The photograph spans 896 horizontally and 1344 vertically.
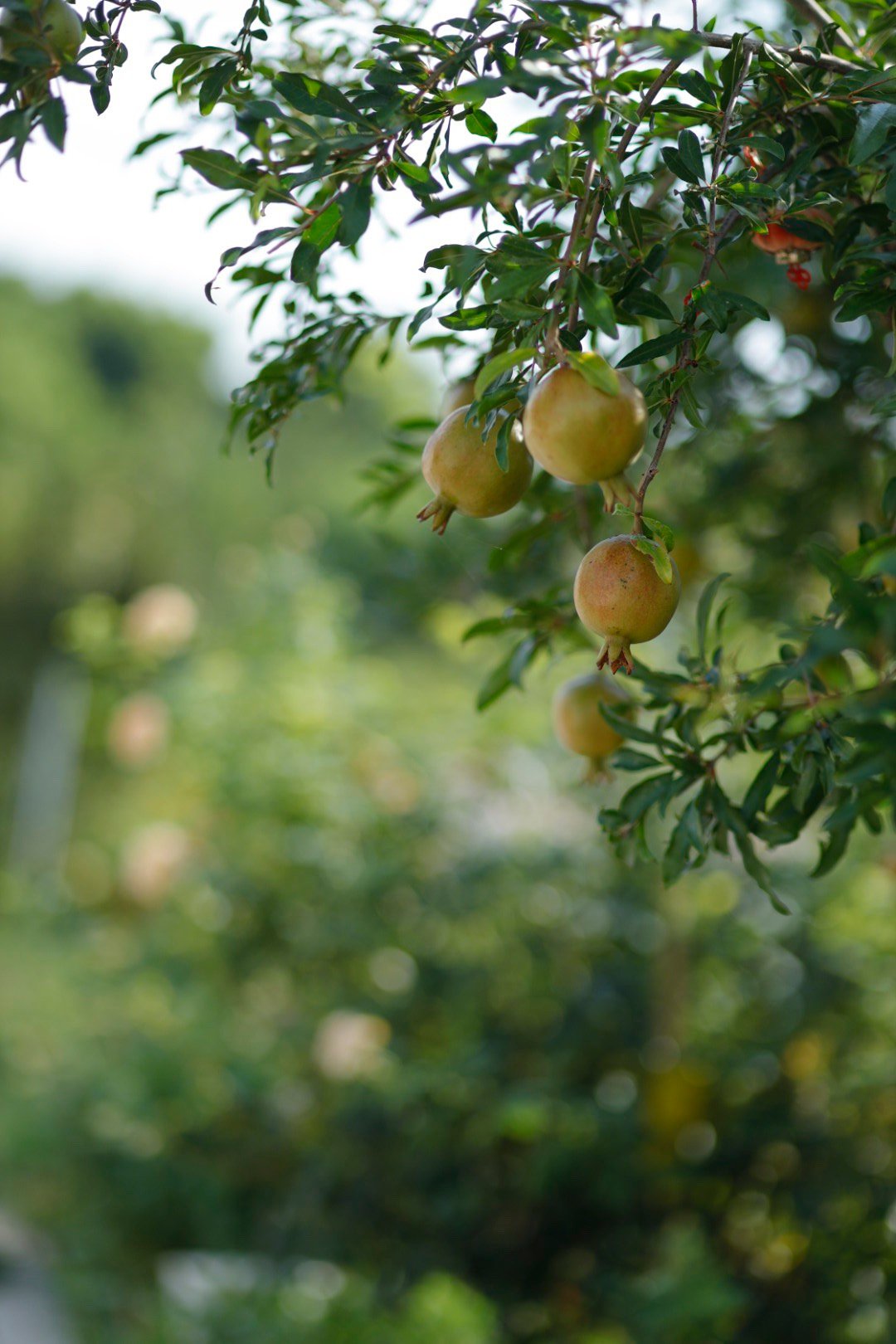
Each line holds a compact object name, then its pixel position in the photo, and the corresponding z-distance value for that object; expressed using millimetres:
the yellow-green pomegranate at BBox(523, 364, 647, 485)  1660
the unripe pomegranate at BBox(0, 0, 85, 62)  1674
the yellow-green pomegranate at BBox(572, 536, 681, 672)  1692
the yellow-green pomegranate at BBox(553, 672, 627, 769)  1933
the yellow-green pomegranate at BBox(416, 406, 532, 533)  1724
